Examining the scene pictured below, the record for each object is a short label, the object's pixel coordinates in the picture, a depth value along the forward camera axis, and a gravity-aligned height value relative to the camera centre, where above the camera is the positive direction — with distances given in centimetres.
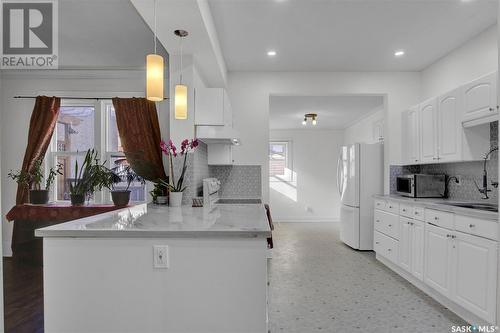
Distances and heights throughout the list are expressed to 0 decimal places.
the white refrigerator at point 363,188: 461 -33
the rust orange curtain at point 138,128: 392 +50
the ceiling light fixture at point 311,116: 637 +105
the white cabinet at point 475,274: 218 -82
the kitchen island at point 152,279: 152 -57
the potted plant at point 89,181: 381 -19
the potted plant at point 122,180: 386 -18
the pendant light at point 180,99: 251 +56
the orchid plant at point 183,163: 256 +4
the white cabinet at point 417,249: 305 -85
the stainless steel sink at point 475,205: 278 -37
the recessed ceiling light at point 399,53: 362 +136
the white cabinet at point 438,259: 264 -84
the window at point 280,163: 808 +9
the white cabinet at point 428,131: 345 +42
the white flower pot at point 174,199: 267 -29
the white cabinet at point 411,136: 383 +40
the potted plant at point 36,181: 396 -19
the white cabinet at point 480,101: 264 +60
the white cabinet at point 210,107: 308 +60
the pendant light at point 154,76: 183 +54
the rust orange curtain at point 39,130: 408 +49
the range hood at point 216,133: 305 +33
